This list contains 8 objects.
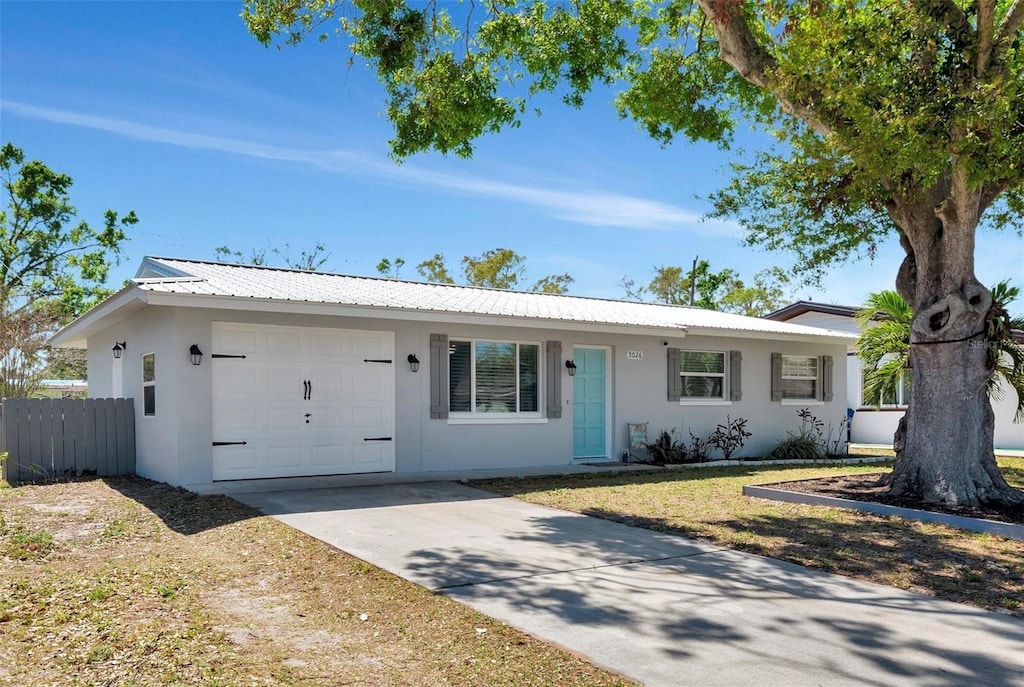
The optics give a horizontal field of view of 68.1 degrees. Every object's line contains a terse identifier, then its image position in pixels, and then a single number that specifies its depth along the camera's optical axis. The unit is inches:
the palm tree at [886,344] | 471.5
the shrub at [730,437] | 589.6
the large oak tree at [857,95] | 301.1
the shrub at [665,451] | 554.3
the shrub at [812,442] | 620.1
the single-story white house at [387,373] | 398.6
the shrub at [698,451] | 569.6
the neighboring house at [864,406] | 721.0
